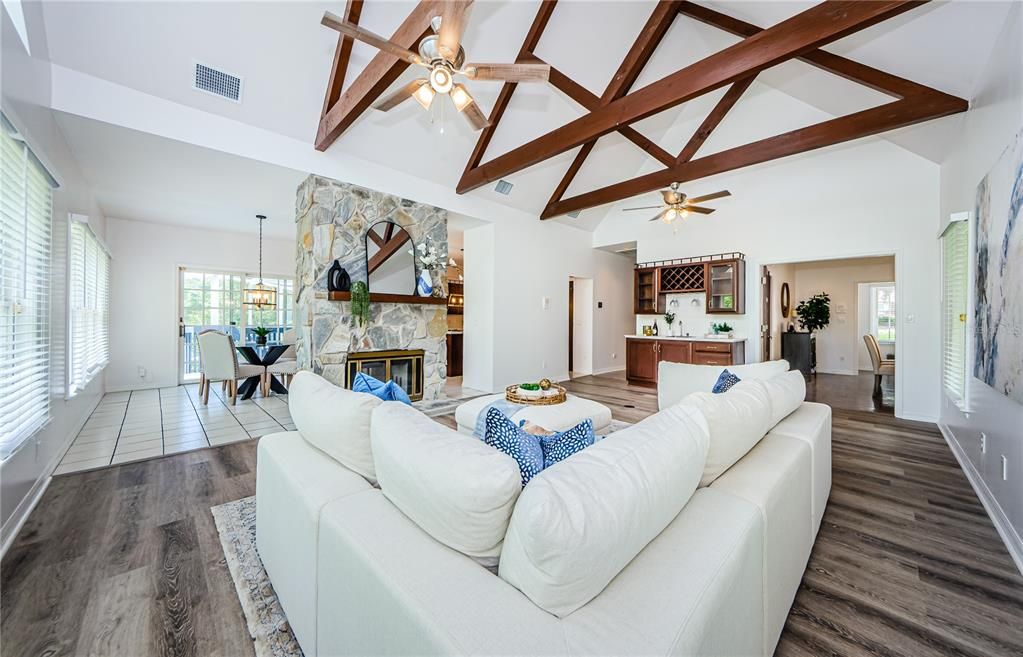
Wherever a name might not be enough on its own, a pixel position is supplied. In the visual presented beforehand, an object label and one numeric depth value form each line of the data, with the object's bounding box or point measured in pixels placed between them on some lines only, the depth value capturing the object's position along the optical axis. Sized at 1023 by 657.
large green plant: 7.16
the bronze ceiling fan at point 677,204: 4.58
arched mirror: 4.65
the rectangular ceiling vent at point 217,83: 3.12
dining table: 5.14
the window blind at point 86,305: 3.42
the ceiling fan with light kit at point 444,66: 2.27
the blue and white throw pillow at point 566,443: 1.29
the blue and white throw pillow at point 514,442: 1.17
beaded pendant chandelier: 6.02
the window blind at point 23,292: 2.00
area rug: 1.38
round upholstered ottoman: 2.75
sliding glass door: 6.30
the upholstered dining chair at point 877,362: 5.26
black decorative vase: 4.27
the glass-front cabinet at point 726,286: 5.73
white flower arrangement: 5.04
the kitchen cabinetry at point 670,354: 5.62
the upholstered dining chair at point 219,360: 4.75
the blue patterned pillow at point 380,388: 1.90
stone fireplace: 4.18
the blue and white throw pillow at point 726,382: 2.53
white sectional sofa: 0.74
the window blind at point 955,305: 3.12
